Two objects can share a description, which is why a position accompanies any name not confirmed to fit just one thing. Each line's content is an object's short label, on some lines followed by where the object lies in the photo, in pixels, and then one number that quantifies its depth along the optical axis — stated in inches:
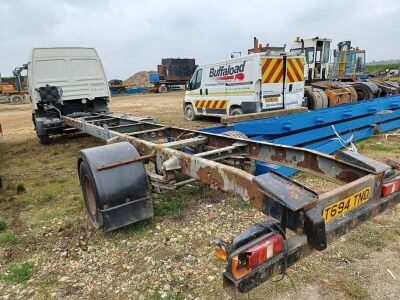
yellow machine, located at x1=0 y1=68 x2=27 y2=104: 1079.0
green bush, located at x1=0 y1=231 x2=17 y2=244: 140.1
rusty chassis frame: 75.4
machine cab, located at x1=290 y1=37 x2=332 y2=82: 595.5
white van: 357.4
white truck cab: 317.6
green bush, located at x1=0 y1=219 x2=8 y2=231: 152.9
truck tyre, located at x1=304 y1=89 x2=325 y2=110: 432.5
